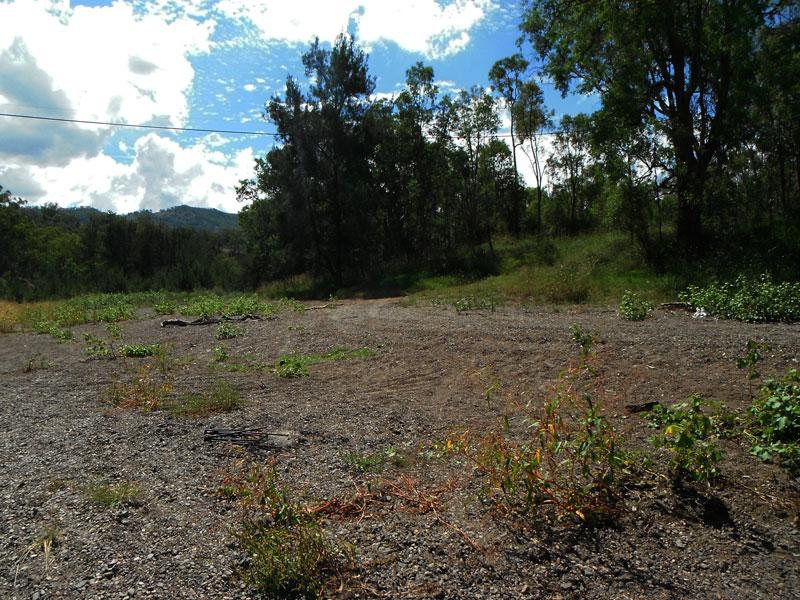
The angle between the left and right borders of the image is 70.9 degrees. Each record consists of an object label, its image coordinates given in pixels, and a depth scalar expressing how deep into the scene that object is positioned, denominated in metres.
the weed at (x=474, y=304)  12.29
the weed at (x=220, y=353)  8.41
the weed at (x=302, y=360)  7.07
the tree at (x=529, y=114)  26.64
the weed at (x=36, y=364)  8.56
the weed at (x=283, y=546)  2.55
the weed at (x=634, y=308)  9.15
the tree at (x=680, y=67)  14.11
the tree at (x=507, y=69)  24.97
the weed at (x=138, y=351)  9.26
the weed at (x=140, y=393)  5.96
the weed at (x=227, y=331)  10.55
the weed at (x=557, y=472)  3.03
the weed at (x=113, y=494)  3.45
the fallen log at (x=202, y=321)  12.98
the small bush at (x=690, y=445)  3.00
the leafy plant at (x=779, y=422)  3.09
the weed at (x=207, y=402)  5.55
